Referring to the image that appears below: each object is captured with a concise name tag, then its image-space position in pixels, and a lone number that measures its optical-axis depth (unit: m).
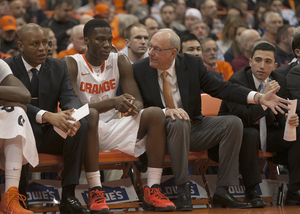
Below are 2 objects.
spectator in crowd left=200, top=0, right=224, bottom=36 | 20.03
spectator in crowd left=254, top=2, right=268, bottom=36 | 21.17
